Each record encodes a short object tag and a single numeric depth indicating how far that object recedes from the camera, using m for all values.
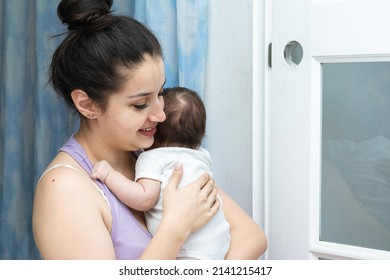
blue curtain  3.02
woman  2.28
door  2.55
